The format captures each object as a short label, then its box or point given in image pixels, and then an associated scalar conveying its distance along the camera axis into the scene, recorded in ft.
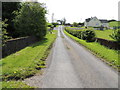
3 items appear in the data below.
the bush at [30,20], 76.43
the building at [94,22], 300.20
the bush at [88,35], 78.01
